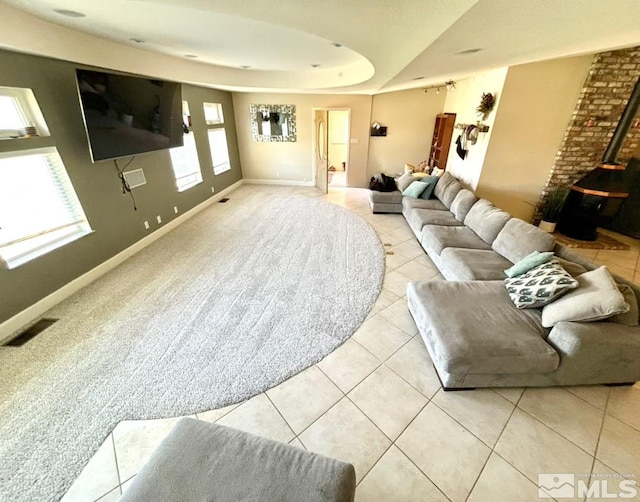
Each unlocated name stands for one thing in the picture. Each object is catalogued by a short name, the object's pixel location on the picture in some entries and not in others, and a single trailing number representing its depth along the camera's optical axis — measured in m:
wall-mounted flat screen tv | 2.79
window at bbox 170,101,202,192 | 4.89
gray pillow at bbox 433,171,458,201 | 4.65
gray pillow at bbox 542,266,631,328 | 1.75
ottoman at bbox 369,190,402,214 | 5.25
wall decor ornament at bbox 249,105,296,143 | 6.70
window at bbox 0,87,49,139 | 2.41
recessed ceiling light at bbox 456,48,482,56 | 2.21
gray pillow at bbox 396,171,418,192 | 5.27
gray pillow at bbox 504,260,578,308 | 2.00
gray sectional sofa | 1.78
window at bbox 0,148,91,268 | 2.49
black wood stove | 3.68
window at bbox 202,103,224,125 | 5.82
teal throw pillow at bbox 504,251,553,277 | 2.33
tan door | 6.66
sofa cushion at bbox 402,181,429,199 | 4.92
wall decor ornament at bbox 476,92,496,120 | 3.95
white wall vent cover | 3.71
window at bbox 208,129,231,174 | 6.11
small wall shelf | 6.50
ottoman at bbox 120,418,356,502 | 1.02
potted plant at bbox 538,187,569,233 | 4.19
